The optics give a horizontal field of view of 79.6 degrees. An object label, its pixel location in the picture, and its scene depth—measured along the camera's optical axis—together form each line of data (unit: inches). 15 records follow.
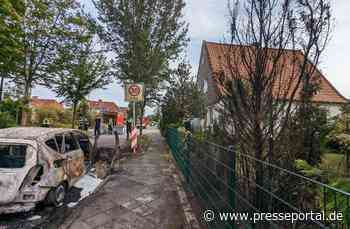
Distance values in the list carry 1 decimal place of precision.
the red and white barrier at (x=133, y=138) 375.2
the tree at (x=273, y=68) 118.4
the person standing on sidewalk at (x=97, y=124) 561.5
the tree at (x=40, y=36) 456.5
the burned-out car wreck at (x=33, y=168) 135.0
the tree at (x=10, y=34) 343.0
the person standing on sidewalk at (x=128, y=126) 491.8
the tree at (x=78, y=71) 542.6
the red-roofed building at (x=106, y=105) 1489.9
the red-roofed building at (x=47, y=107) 893.2
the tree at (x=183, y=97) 530.0
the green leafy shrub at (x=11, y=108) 479.1
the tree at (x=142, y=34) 482.9
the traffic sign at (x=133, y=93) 374.3
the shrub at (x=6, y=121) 415.2
